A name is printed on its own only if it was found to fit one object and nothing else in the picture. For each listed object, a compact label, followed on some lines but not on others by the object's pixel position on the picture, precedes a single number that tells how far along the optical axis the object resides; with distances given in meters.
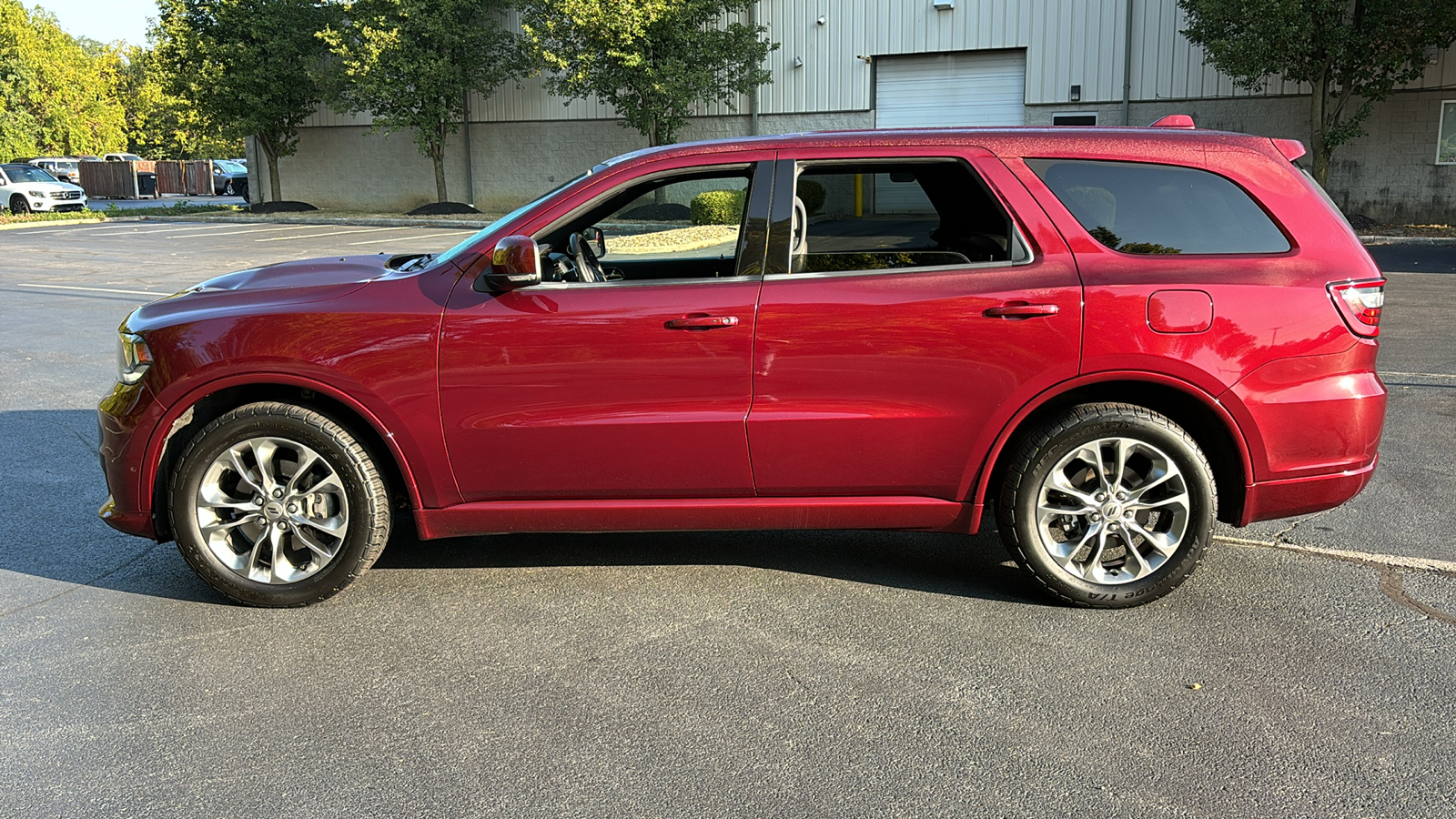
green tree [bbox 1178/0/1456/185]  20.53
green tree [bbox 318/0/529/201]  30.50
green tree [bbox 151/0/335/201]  33.09
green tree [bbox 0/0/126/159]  45.78
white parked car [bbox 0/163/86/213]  37.06
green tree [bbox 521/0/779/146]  27.22
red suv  4.03
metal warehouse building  24.41
